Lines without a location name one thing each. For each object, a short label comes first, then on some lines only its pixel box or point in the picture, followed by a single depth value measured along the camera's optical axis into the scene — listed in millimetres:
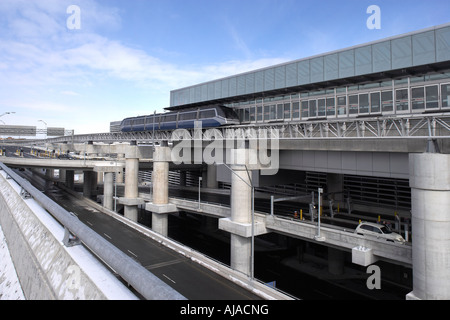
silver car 18781
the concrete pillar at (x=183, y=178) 61275
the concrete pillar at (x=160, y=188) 36344
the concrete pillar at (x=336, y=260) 27925
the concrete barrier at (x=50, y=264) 8195
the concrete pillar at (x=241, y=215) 25438
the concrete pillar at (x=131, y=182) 41156
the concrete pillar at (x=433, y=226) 14398
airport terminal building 24641
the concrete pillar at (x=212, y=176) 52500
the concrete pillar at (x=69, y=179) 61591
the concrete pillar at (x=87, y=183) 54969
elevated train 35562
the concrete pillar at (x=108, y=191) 44719
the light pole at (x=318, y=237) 21203
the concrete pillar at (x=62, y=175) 68231
